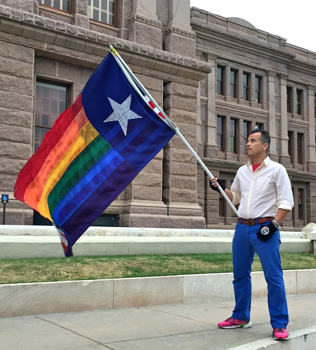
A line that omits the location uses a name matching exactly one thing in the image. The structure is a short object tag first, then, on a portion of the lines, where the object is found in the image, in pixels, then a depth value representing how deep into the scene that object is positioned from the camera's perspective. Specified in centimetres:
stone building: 1285
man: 462
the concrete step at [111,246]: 762
